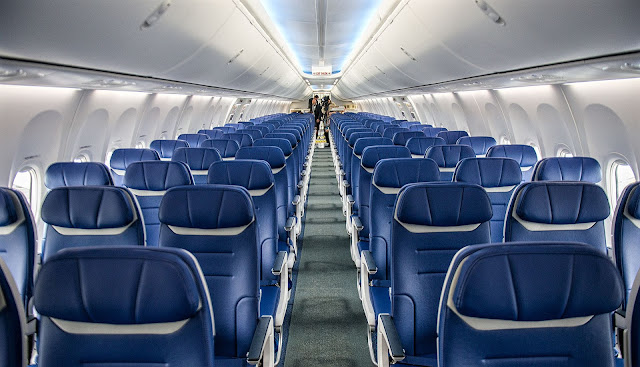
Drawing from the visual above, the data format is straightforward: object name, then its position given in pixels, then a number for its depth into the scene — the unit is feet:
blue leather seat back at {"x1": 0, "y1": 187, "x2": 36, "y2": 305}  9.53
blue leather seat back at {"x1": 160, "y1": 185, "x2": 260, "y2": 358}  9.14
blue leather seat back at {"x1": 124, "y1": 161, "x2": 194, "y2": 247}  14.52
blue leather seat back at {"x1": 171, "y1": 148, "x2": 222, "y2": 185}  19.60
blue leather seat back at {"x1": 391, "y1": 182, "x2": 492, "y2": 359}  9.28
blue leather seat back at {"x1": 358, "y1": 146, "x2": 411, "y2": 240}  16.89
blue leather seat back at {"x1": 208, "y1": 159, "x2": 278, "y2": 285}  13.79
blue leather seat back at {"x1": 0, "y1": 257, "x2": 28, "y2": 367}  5.38
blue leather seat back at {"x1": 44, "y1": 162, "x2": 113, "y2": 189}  15.34
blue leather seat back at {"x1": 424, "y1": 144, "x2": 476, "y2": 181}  19.77
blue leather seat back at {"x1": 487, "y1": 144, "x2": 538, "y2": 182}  19.63
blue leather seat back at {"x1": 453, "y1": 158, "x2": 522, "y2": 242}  14.37
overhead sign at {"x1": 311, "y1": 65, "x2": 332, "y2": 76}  64.54
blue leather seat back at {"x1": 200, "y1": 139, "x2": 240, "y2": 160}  25.07
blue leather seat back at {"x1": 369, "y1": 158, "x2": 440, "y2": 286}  13.48
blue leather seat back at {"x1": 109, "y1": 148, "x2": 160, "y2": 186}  19.80
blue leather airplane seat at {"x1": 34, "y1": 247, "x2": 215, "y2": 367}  5.42
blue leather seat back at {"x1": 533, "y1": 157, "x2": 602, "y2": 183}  15.17
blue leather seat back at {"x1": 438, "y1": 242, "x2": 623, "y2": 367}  5.36
